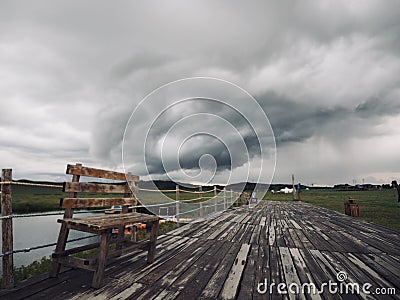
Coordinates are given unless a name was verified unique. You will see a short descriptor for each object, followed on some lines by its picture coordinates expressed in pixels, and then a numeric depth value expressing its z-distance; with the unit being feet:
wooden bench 6.88
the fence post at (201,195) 23.31
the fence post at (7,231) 6.70
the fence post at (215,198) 29.72
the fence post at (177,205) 17.44
